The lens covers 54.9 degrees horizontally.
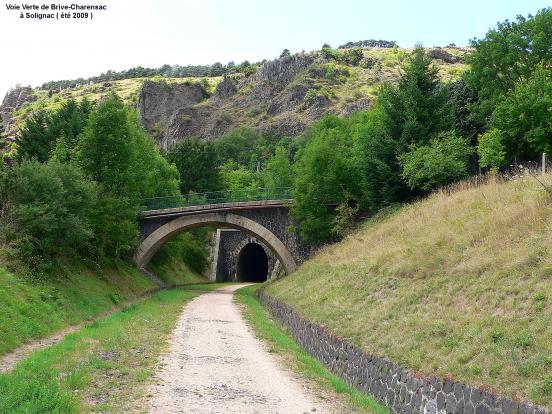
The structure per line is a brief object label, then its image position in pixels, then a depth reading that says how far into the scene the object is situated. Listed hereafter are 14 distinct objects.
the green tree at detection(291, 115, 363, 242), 32.28
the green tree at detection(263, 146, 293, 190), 52.44
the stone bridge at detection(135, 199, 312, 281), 36.72
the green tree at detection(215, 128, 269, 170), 99.81
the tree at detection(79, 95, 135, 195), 29.58
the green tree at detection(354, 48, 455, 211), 27.75
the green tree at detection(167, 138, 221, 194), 61.00
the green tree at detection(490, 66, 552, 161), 25.02
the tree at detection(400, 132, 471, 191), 24.81
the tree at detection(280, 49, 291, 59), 147.62
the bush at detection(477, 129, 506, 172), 25.45
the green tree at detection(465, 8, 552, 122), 33.03
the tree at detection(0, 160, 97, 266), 19.12
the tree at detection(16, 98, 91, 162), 43.19
